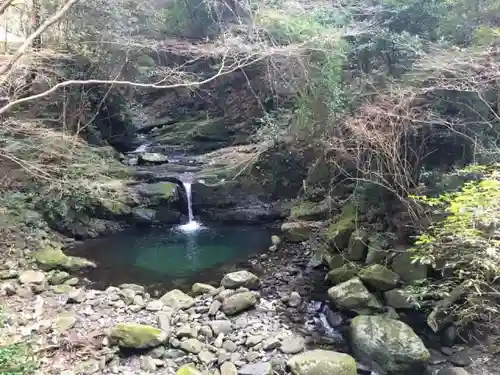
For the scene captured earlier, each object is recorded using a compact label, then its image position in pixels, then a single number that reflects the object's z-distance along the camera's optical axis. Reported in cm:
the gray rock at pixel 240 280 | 725
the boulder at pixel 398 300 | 619
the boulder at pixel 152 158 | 1368
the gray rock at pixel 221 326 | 593
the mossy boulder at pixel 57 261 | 785
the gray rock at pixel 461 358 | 532
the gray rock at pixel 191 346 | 545
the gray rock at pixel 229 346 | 556
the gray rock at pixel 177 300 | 664
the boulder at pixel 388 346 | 522
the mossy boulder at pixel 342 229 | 802
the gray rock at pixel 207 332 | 585
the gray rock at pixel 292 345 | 557
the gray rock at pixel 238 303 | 645
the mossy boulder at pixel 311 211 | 946
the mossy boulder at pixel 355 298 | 627
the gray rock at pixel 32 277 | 687
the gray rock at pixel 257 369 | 504
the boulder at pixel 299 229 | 935
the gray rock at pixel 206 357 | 529
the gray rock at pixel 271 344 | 561
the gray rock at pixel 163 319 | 583
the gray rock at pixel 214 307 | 641
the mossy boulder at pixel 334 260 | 771
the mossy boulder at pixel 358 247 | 755
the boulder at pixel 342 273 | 716
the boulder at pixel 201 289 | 726
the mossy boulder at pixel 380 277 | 657
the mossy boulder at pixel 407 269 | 641
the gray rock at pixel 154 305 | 642
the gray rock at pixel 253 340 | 567
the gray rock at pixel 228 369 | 505
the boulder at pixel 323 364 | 492
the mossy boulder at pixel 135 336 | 529
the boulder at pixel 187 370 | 475
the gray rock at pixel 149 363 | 507
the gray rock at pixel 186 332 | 573
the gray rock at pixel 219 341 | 562
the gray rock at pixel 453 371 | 505
